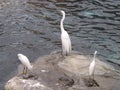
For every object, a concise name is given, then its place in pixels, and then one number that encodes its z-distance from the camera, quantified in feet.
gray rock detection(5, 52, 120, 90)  33.83
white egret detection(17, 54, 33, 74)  36.88
